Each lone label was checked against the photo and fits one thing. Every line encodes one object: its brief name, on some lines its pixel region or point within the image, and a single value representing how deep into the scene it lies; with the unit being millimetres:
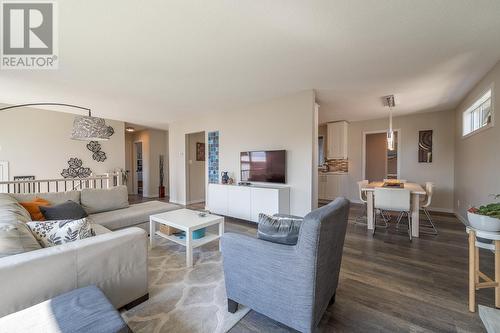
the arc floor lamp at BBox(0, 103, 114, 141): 2621
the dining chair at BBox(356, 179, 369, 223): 4223
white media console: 3840
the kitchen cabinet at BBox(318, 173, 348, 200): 6559
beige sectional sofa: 1211
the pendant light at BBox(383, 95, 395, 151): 4090
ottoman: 954
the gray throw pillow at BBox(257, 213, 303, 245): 1482
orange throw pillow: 2269
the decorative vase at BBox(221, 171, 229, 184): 4904
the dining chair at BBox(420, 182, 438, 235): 3601
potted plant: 1626
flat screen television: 4109
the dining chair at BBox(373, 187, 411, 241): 3363
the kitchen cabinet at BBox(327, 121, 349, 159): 6207
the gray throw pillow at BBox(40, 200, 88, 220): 2346
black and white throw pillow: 1604
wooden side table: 1681
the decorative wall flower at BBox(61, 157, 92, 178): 5410
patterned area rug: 1562
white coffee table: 2408
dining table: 3439
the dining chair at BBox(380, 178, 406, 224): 4176
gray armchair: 1286
